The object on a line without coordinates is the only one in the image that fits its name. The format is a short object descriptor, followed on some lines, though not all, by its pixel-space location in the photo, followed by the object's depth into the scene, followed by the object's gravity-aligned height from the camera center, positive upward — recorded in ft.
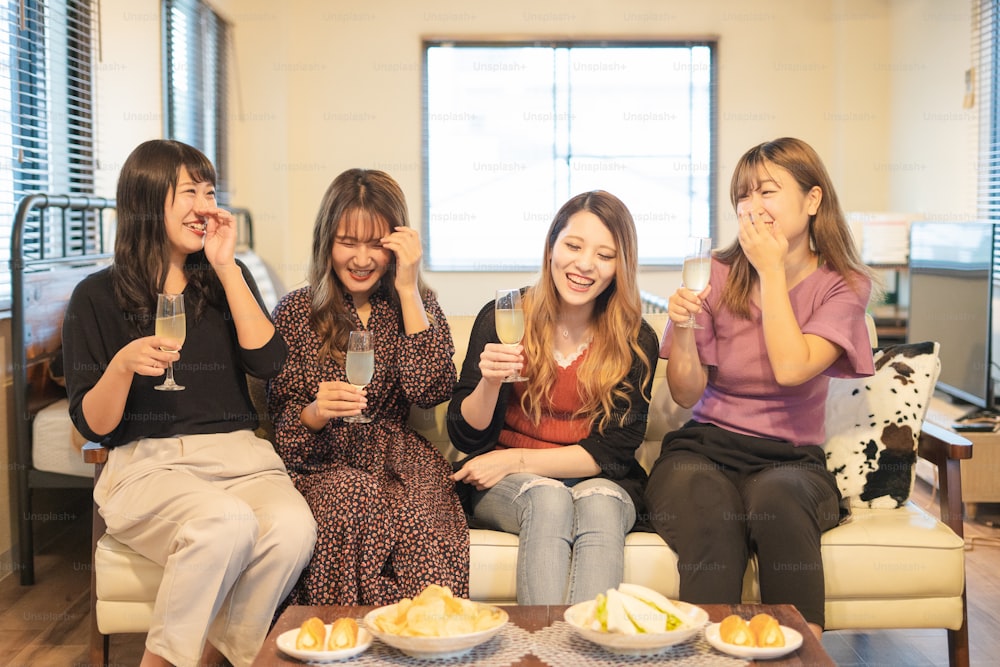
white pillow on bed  9.94 -1.38
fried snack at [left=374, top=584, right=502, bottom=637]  5.06 -1.56
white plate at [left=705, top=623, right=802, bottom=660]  5.05 -1.67
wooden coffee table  5.06 -1.69
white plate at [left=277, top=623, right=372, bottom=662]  5.02 -1.70
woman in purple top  7.06 -0.42
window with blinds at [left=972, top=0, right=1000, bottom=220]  16.53 +3.52
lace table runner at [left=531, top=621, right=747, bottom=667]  5.04 -1.72
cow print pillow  7.97 -0.91
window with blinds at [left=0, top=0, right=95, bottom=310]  11.23 +2.39
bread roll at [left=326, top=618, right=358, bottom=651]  5.08 -1.63
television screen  13.55 +0.19
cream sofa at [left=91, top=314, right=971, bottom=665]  7.14 -1.86
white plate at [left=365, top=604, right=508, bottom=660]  4.99 -1.64
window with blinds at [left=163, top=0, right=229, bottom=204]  16.96 +4.15
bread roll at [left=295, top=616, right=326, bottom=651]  5.08 -1.64
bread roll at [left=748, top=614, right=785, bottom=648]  5.12 -1.62
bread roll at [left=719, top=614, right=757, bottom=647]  5.12 -1.62
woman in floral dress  7.67 -0.36
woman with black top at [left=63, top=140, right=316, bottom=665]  6.56 -0.81
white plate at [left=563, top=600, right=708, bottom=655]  5.05 -1.63
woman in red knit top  7.47 -0.61
